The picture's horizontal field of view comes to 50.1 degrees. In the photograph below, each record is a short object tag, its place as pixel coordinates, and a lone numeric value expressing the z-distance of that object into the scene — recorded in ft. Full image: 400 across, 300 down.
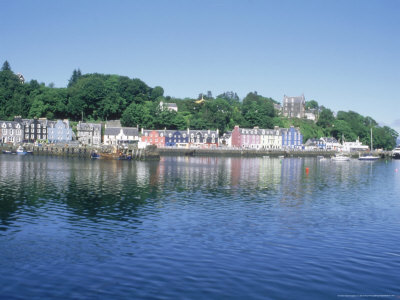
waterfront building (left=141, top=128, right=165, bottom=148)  478.18
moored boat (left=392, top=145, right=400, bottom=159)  576.61
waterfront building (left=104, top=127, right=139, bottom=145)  467.11
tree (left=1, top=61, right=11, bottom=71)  604.37
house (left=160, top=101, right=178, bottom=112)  528.83
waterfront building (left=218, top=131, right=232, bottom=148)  537.24
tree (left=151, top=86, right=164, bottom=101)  619.71
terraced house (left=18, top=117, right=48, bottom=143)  450.71
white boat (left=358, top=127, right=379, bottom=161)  492.95
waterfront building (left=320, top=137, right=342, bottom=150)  604.49
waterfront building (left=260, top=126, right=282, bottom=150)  547.20
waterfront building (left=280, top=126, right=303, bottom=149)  560.20
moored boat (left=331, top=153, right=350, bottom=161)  434.47
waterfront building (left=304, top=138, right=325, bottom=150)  586.45
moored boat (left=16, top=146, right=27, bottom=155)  375.16
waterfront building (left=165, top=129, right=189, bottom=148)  488.02
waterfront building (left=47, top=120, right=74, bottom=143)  455.63
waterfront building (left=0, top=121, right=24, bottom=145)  439.22
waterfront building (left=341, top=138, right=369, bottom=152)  601.87
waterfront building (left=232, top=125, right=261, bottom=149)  533.55
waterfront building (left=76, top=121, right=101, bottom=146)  465.47
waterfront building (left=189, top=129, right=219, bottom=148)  498.28
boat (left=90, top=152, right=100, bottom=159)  354.25
